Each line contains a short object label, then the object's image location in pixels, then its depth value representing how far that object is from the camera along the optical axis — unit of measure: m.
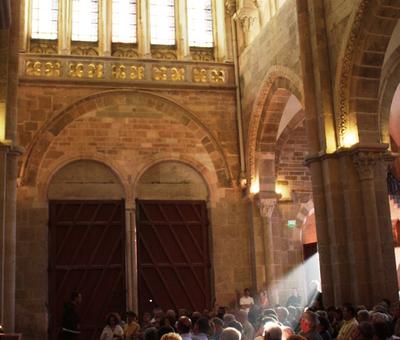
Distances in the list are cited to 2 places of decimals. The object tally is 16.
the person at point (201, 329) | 7.77
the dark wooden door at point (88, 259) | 16.86
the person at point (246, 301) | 16.41
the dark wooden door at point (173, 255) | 17.52
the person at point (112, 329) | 10.87
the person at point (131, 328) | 10.98
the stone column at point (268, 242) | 17.34
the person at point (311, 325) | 7.00
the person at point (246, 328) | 9.10
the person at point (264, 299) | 16.12
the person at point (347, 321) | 8.28
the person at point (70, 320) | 11.25
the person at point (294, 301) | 15.46
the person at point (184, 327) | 7.77
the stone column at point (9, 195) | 12.08
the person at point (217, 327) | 8.52
